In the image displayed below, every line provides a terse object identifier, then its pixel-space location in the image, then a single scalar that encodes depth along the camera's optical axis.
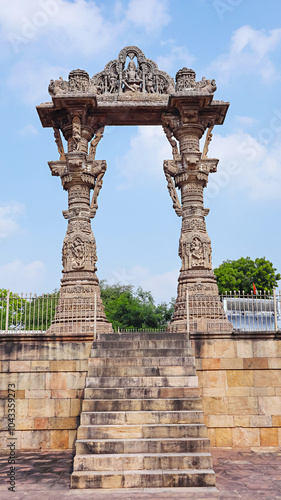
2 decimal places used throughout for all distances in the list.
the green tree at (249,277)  32.31
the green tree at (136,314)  31.52
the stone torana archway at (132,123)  12.14
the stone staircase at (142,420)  6.20
